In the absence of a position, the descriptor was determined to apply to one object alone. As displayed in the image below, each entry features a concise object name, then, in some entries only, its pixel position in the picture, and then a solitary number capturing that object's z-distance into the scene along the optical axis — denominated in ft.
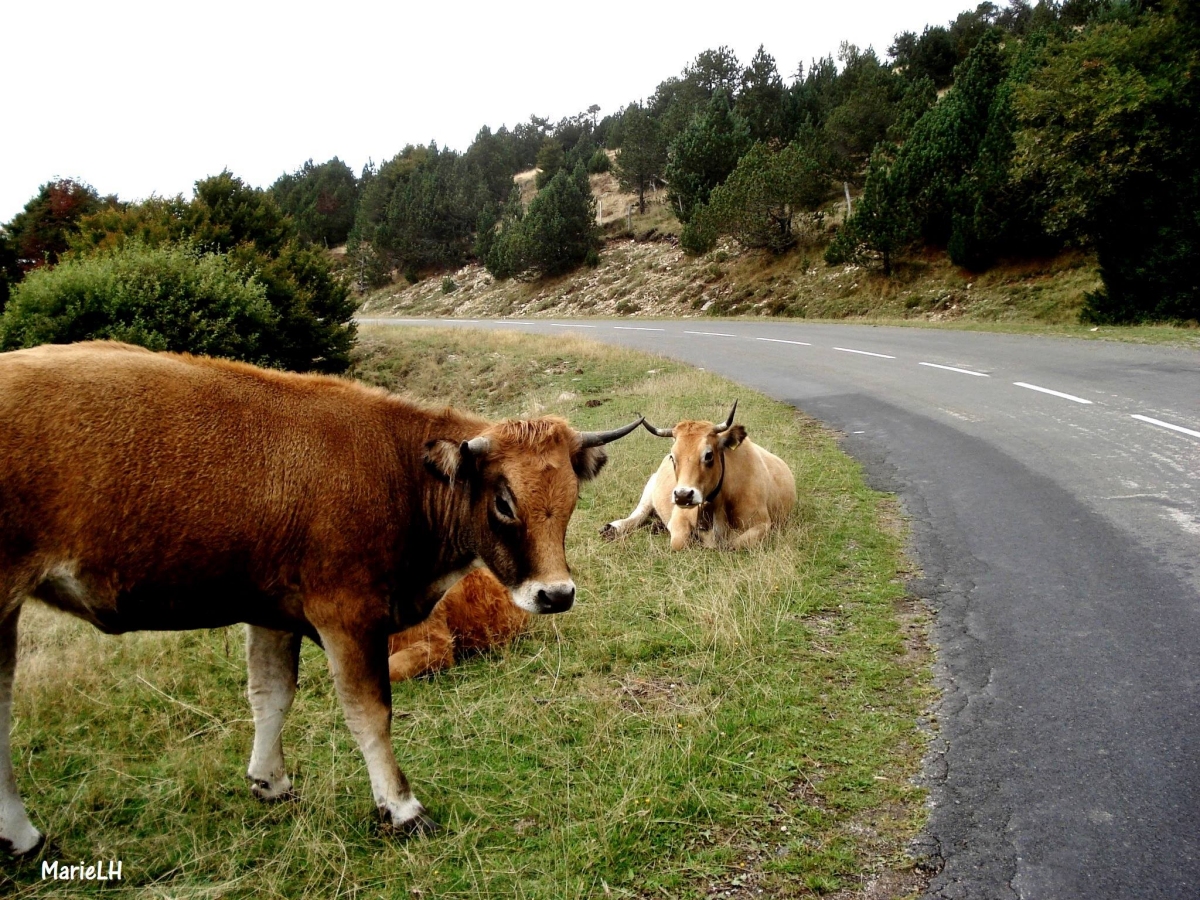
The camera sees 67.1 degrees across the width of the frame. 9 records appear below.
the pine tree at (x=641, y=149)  203.62
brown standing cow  11.66
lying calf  18.54
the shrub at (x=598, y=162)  245.45
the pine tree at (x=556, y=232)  184.44
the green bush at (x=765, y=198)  138.82
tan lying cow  28.27
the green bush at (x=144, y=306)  61.36
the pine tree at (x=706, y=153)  163.84
